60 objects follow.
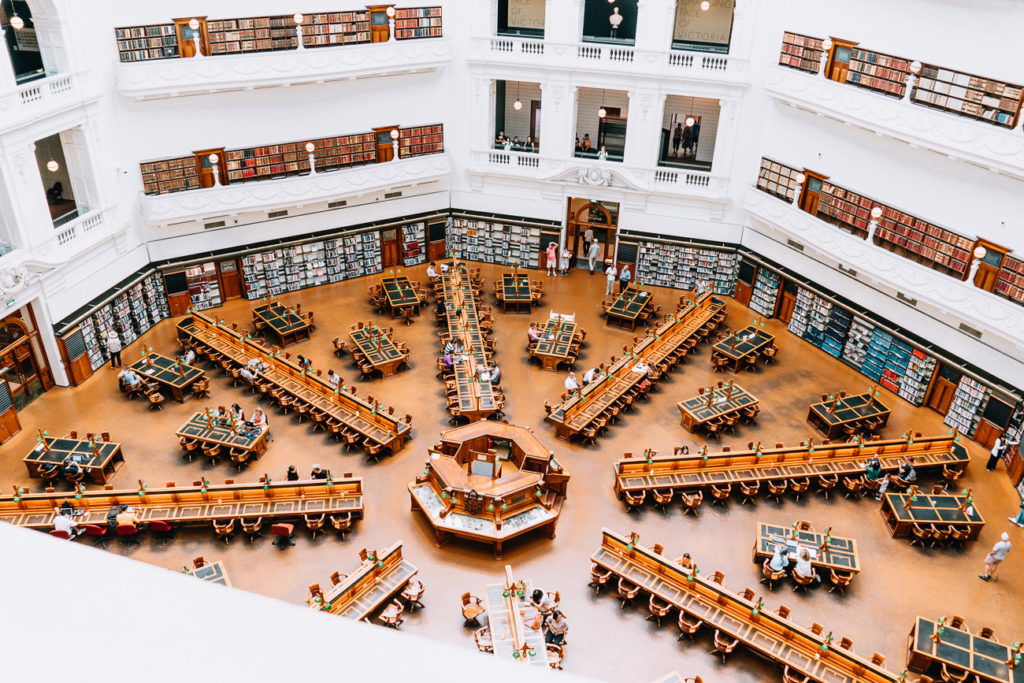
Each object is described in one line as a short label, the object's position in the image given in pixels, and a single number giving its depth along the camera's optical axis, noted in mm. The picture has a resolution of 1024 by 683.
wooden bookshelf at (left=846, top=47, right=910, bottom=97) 20375
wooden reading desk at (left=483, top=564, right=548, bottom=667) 14094
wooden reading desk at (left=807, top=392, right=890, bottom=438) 20656
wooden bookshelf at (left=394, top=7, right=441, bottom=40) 24938
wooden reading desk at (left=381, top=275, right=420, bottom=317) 25547
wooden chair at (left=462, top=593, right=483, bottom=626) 14891
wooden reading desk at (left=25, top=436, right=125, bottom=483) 18078
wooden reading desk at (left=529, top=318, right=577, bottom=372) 22953
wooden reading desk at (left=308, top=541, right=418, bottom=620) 14836
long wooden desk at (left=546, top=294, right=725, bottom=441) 20281
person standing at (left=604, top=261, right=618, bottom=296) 26812
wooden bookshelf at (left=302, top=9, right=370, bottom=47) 23781
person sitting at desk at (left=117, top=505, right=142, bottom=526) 16453
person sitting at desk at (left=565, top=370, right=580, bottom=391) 21141
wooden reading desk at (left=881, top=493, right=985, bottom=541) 17297
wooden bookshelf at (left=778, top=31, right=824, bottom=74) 22516
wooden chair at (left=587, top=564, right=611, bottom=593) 15938
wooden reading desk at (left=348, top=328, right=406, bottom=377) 22297
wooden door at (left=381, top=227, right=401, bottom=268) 28016
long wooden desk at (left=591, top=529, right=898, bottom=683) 13914
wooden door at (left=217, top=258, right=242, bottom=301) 25641
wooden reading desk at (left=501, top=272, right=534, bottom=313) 26031
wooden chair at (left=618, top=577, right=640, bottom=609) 15523
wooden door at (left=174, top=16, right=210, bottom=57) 22050
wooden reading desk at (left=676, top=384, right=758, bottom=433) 20531
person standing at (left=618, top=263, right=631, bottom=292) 27172
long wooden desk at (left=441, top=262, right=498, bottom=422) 20508
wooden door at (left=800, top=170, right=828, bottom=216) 23469
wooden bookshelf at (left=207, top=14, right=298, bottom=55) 22656
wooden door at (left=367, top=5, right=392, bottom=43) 24438
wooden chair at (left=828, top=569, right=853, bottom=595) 16000
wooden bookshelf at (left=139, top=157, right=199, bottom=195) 23141
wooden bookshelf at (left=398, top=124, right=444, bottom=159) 26828
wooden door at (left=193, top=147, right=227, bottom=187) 23808
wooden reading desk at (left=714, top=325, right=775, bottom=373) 23375
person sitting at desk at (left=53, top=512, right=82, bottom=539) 16000
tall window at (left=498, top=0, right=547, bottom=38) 28188
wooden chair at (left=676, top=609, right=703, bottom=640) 14914
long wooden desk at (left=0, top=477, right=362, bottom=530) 16859
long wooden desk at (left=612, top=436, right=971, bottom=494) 18344
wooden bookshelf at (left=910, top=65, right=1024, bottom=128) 18000
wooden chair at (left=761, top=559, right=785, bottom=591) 16156
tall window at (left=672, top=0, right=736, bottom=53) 26688
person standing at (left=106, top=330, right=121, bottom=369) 22078
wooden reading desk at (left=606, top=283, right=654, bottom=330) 25188
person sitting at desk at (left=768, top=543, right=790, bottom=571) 16094
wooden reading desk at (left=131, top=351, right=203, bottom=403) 21156
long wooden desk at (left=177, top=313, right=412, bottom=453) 19625
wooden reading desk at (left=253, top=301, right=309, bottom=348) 23703
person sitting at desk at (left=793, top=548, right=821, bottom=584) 16062
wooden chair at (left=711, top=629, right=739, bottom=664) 14508
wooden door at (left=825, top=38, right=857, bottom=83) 21672
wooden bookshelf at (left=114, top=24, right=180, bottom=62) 21516
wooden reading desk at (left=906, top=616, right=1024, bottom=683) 13938
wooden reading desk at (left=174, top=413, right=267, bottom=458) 18891
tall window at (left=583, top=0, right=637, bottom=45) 27375
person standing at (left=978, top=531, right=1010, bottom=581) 16125
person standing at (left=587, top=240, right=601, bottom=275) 28266
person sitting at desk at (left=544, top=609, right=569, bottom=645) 14844
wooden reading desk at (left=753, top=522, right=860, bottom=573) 16172
